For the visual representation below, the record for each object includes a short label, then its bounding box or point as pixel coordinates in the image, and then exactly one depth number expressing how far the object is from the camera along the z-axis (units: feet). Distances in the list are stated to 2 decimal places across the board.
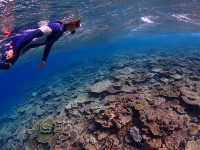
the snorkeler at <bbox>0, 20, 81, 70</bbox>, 9.24
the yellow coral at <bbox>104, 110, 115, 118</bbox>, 17.39
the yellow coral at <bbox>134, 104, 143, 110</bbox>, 17.45
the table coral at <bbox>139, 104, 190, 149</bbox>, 13.96
